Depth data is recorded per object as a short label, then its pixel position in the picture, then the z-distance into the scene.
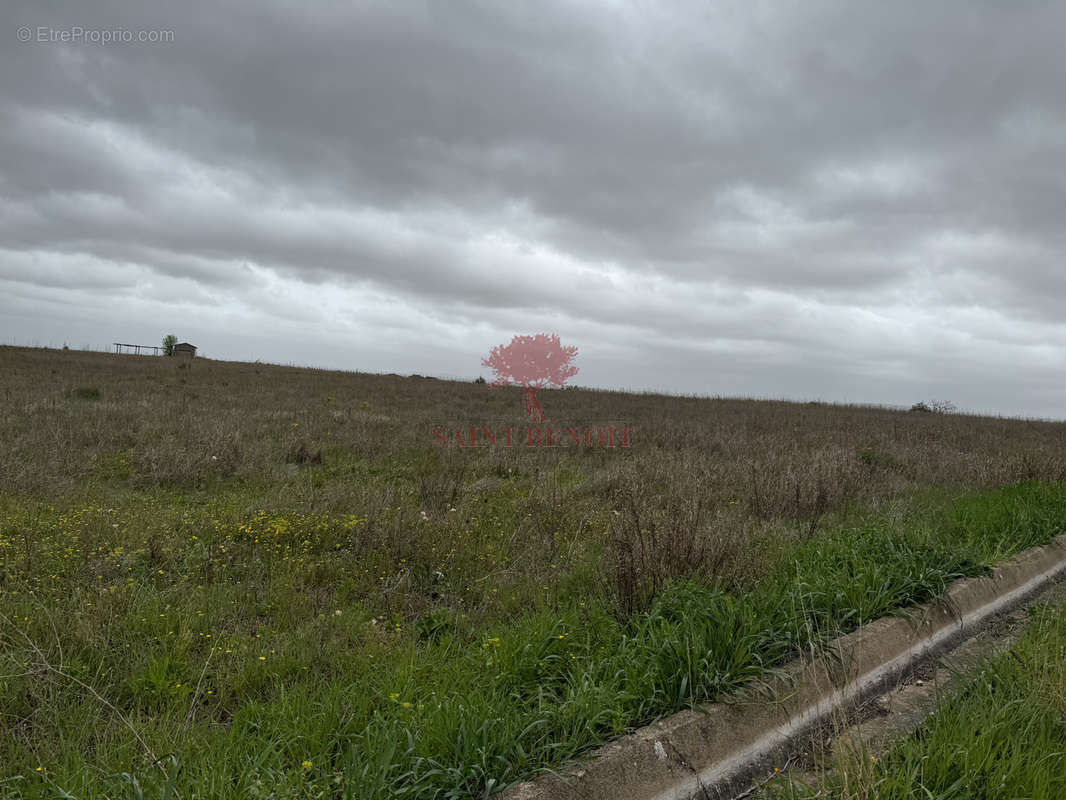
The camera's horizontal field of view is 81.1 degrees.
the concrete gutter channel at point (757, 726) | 2.67
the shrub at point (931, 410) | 29.55
